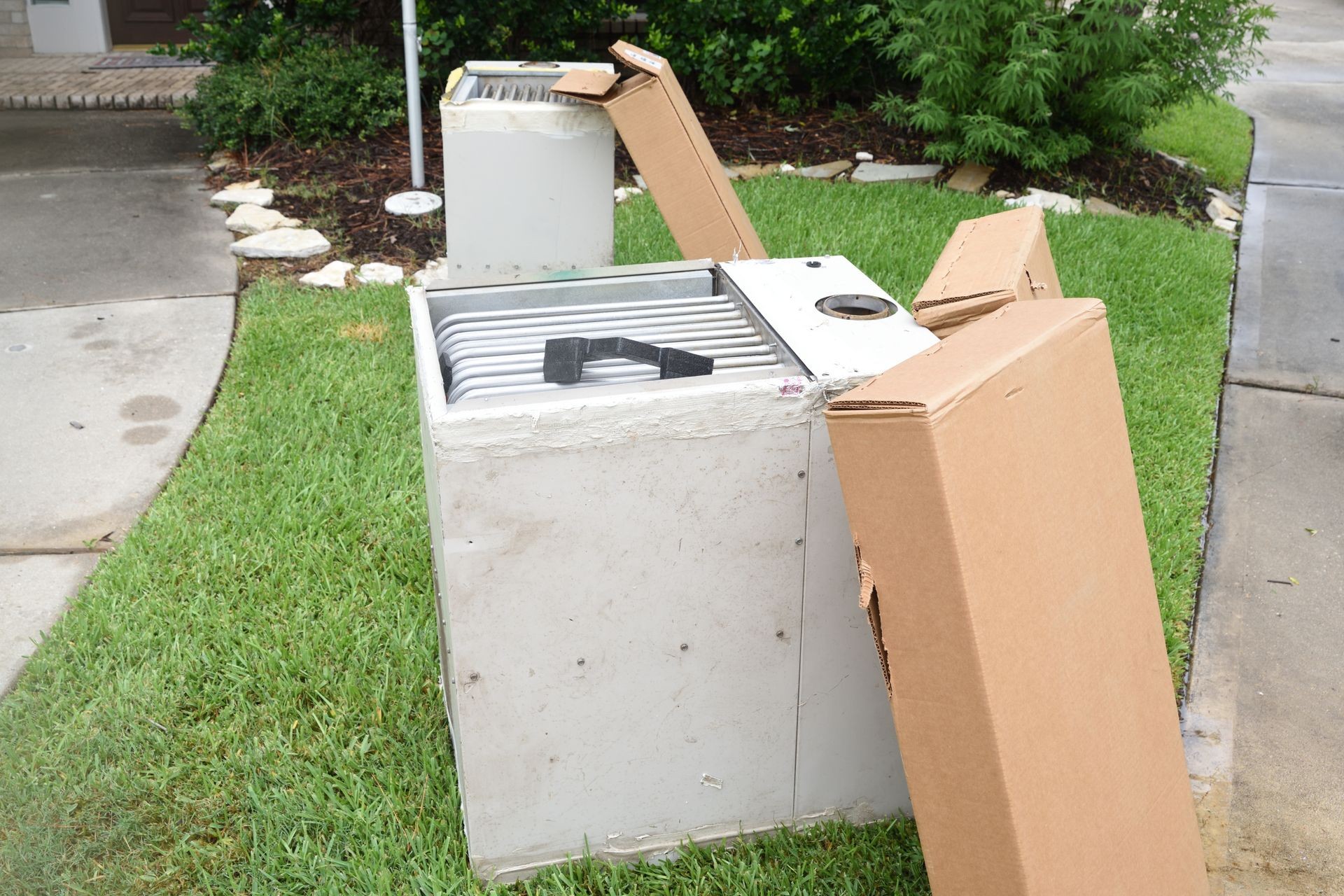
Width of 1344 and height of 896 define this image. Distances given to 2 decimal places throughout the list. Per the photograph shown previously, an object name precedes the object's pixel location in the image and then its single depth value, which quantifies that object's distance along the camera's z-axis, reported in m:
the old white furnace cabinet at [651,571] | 1.73
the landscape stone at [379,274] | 5.14
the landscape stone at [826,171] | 6.71
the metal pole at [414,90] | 5.59
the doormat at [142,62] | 9.17
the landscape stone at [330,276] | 5.05
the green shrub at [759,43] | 7.26
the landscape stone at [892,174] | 6.66
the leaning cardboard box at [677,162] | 3.23
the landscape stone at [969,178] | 6.48
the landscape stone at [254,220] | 5.62
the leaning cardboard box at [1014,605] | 1.47
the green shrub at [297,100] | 6.52
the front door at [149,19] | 9.74
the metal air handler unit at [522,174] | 3.80
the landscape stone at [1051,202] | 6.16
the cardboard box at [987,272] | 1.96
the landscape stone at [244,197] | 5.95
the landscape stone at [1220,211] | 6.33
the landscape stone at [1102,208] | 6.20
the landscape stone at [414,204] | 5.78
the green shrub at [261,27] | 6.95
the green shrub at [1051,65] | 5.94
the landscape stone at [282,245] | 5.33
